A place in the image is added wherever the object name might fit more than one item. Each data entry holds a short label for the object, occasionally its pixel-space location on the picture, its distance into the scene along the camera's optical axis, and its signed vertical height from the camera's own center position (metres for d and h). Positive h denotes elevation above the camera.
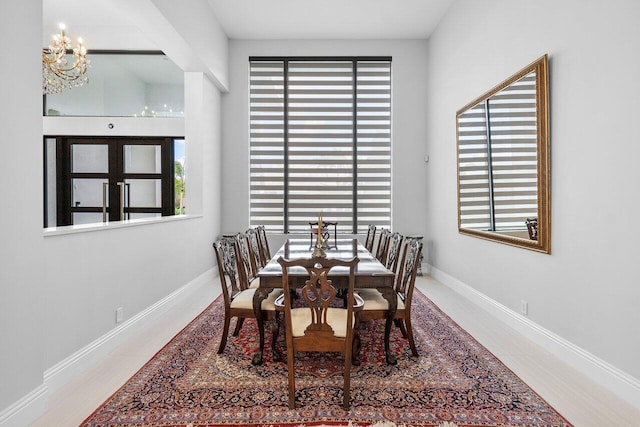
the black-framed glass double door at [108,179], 5.67 +0.52
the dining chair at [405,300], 2.64 -0.71
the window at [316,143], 6.07 +1.17
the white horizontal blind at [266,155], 6.08 +0.96
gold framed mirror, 2.97 +0.48
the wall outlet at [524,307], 3.22 -0.88
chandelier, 3.96 +1.74
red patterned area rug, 1.96 -1.13
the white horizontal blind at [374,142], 6.07 +1.19
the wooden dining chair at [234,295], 2.66 -0.69
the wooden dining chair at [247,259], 3.05 -0.44
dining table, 2.54 -0.51
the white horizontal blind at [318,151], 6.09 +1.03
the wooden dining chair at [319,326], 1.95 -0.69
